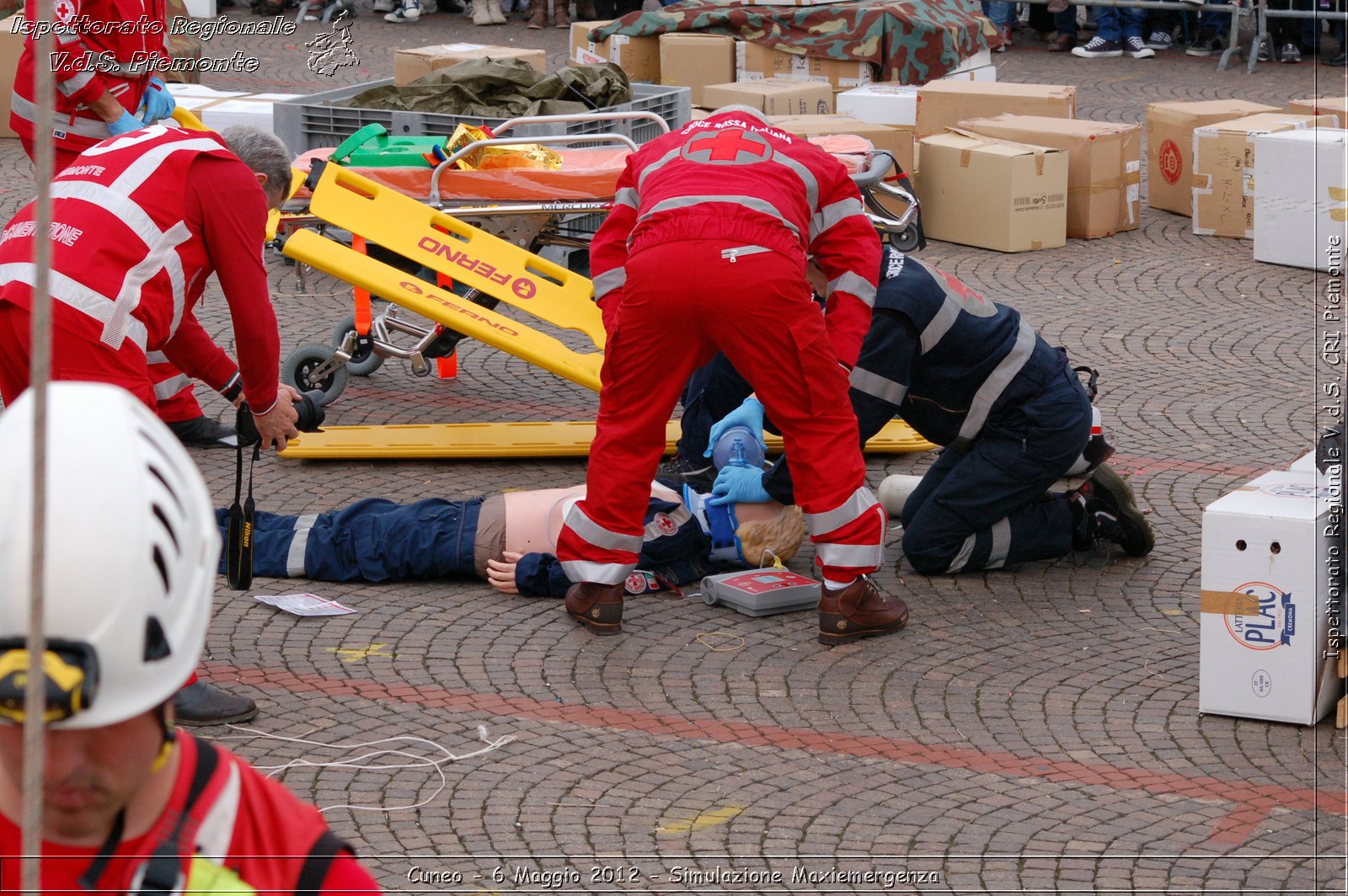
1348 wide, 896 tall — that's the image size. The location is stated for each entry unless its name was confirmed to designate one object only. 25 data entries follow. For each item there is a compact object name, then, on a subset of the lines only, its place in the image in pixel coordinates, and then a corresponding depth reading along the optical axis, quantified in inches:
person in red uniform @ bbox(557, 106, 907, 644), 354.6
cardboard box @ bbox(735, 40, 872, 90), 953.5
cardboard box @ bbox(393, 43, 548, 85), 804.6
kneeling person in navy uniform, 394.0
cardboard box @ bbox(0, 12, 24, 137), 917.2
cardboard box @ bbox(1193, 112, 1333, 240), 737.6
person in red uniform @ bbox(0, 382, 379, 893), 106.4
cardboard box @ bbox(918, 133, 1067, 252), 733.3
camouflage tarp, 943.0
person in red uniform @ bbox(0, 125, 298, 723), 316.8
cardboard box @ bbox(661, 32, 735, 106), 966.4
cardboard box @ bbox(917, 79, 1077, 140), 827.4
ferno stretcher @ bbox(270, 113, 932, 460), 487.5
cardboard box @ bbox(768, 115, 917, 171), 734.9
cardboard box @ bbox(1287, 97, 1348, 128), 778.8
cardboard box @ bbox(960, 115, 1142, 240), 755.4
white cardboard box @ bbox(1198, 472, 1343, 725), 322.3
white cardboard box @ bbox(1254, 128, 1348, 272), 673.6
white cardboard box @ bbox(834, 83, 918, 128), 856.9
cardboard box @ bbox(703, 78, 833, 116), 832.9
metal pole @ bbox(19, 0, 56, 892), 99.1
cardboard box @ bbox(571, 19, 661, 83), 999.6
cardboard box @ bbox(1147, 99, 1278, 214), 780.0
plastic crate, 649.0
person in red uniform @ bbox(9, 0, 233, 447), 463.2
